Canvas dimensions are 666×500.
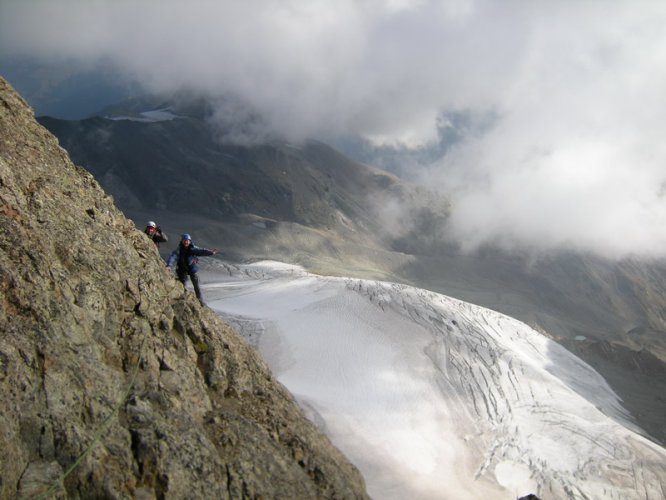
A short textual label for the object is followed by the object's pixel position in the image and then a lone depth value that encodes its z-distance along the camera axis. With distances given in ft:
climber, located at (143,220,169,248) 49.65
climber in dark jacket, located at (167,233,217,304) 50.96
